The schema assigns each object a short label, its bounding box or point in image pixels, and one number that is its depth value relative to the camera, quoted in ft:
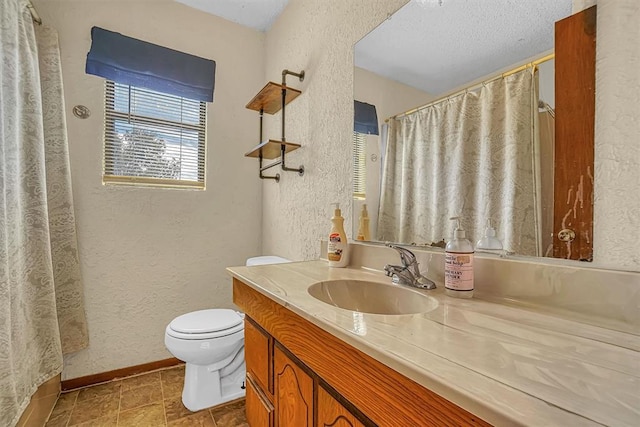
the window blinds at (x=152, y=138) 5.85
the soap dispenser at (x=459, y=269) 2.54
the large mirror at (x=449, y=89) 2.46
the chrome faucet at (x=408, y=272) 2.93
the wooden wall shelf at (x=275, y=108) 5.62
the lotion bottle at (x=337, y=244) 4.04
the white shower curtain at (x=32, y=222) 3.64
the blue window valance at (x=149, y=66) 5.61
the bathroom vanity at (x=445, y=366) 1.13
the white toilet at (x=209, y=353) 4.64
